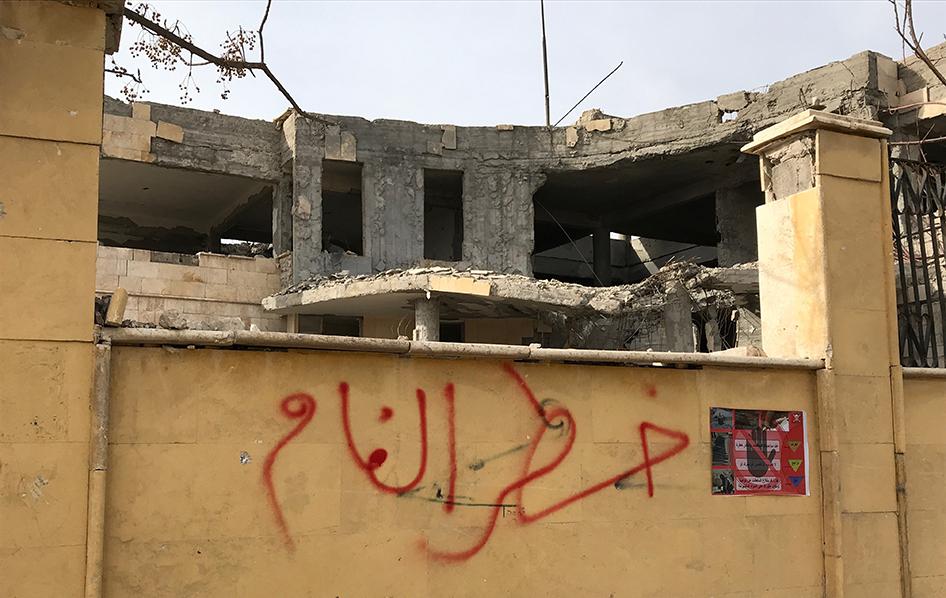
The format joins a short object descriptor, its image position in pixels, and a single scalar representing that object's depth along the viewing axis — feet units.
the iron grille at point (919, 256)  42.42
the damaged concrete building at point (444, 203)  53.21
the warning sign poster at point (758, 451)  22.66
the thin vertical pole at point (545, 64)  102.15
